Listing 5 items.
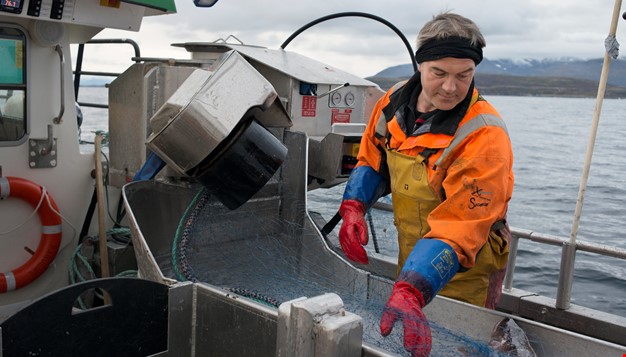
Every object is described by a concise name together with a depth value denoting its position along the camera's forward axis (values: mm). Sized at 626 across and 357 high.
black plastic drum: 3113
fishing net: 3248
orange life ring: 4094
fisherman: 2524
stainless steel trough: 2383
